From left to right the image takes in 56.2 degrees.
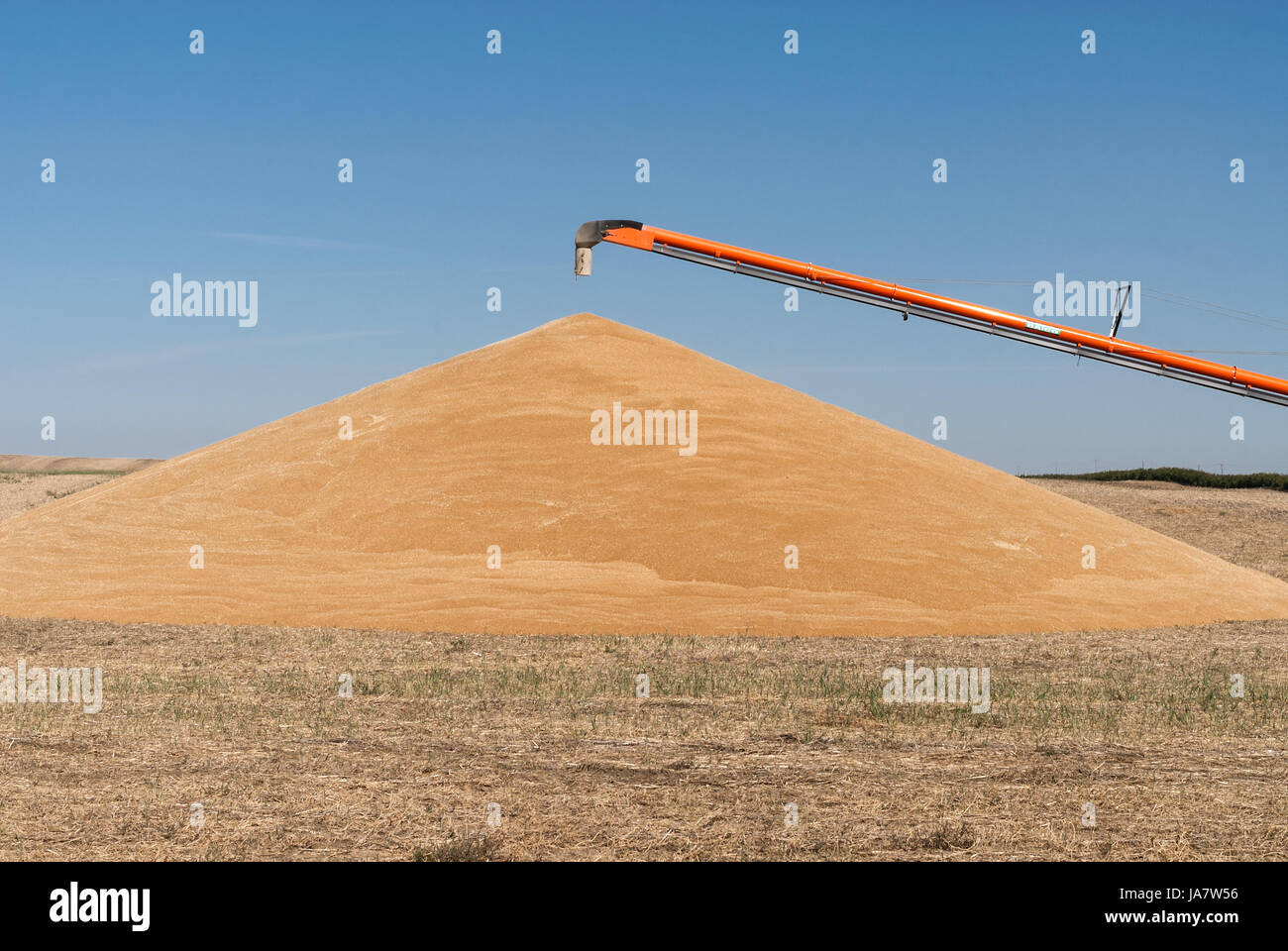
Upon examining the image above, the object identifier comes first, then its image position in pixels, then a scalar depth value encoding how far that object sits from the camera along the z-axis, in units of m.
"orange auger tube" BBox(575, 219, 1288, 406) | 24.22
